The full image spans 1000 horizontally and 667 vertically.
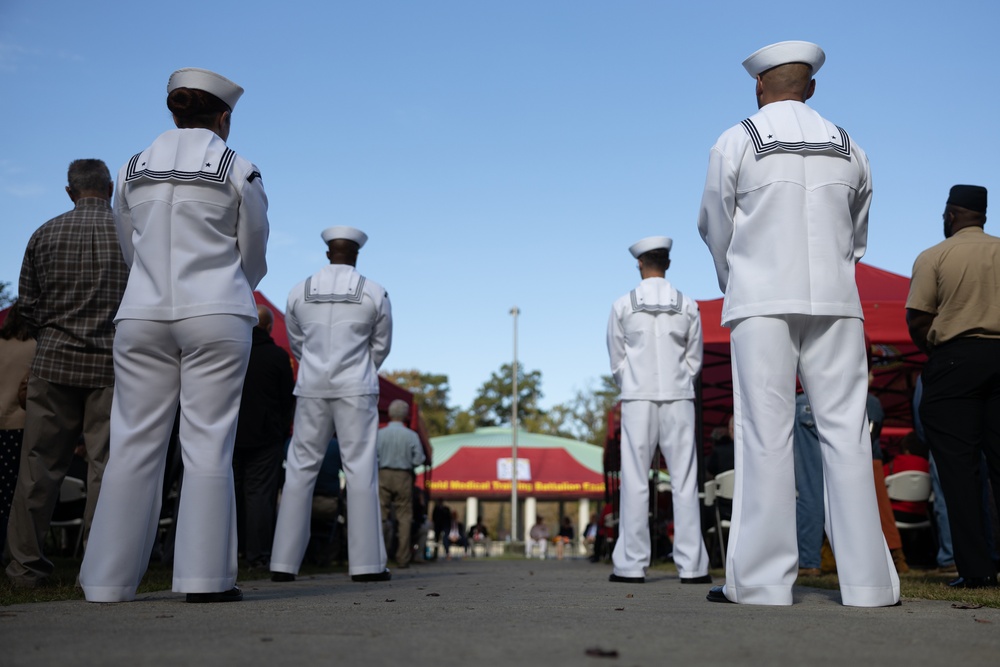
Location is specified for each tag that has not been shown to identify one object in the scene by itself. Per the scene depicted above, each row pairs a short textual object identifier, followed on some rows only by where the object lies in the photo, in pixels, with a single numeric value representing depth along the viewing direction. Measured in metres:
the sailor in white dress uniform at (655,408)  6.93
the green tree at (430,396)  61.94
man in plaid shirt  5.38
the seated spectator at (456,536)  32.44
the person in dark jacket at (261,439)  8.71
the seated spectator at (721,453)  10.41
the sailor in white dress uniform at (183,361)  4.14
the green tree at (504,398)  69.10
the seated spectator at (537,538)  32.59
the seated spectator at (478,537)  34.53
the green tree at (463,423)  63.81
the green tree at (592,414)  64.06
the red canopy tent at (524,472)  37.00
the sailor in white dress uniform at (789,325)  4.02
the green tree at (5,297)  32.44
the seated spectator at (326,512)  10.90
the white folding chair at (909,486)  9.57
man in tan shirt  5.21
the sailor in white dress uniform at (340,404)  6.80
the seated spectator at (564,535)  29.90
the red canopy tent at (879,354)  10.30
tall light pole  37.50
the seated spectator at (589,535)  29.56
